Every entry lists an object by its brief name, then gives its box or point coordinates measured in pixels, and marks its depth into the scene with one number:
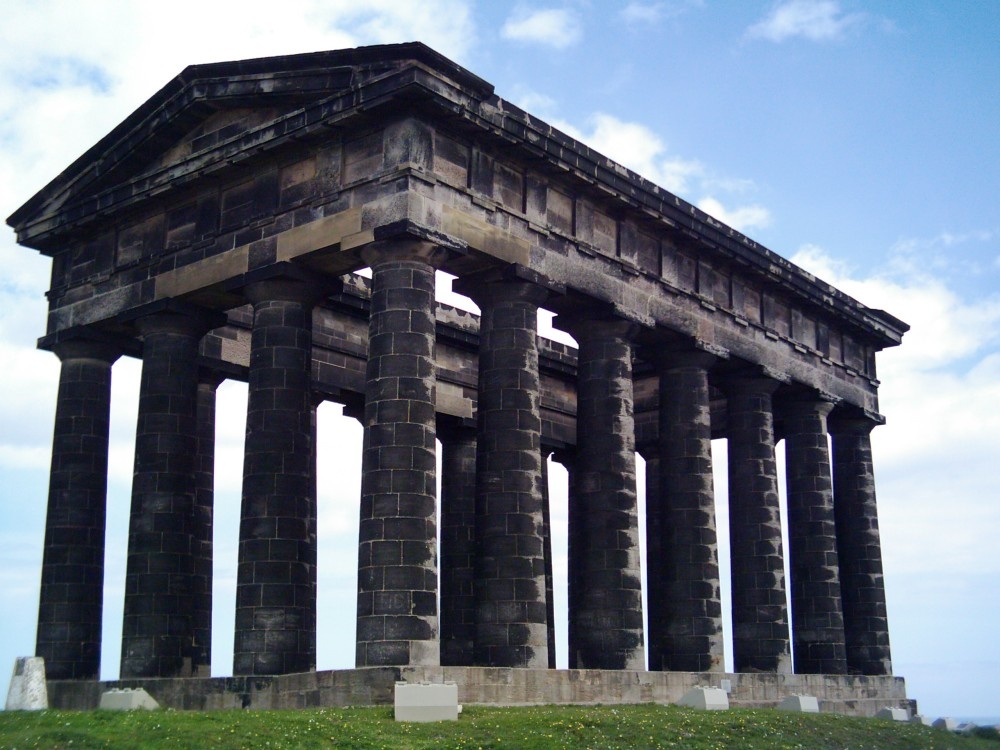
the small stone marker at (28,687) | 36.66
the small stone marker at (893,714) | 48.50
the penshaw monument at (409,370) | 37.66
